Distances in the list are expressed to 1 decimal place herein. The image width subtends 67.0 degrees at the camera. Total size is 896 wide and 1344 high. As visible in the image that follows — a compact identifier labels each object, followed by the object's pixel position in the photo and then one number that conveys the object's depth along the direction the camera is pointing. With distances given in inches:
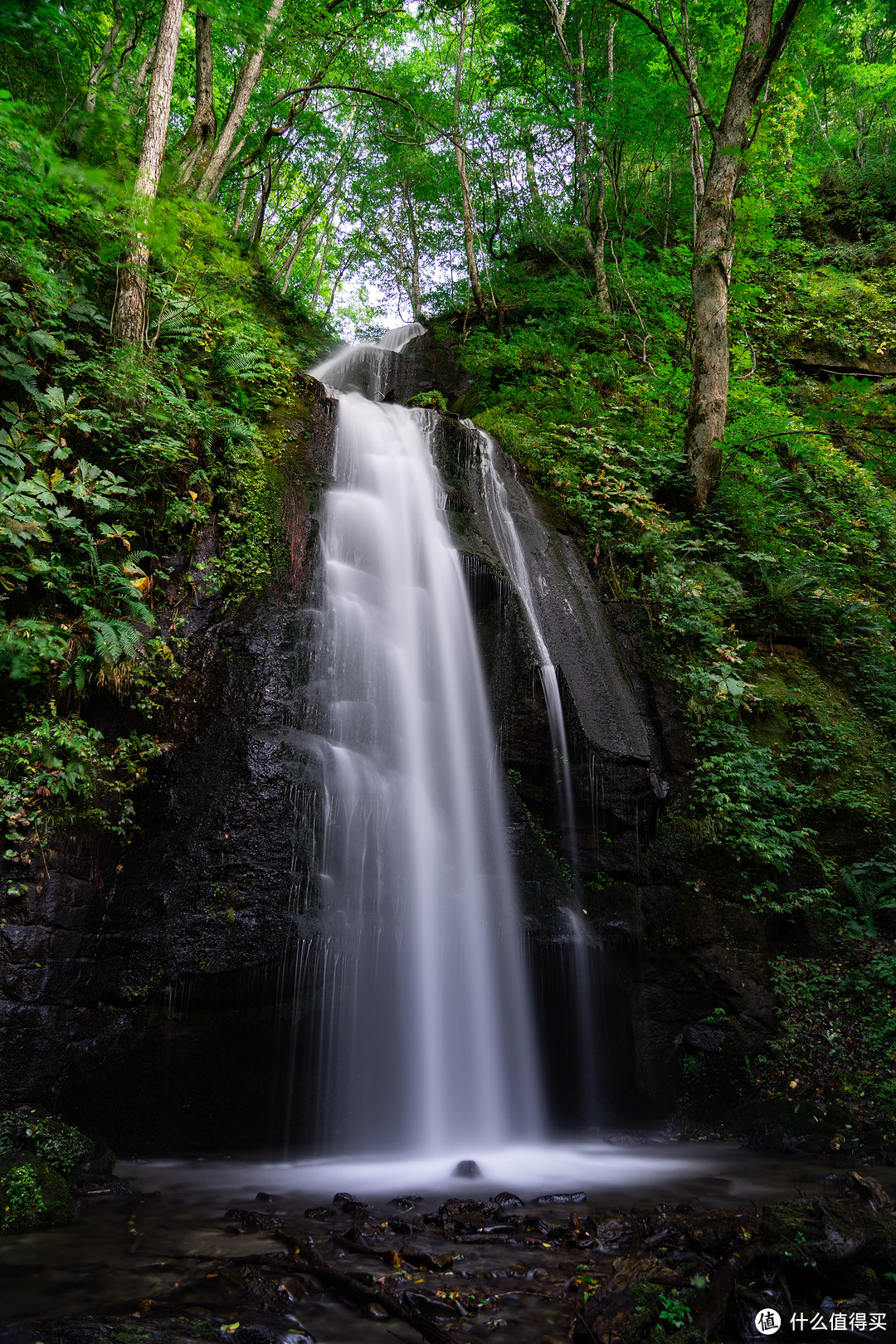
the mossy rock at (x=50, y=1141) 161.3
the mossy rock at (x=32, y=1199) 137.0
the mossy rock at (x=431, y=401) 511.2
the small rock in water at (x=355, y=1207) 151.9
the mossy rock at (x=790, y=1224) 116.3
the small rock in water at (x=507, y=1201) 158.1
